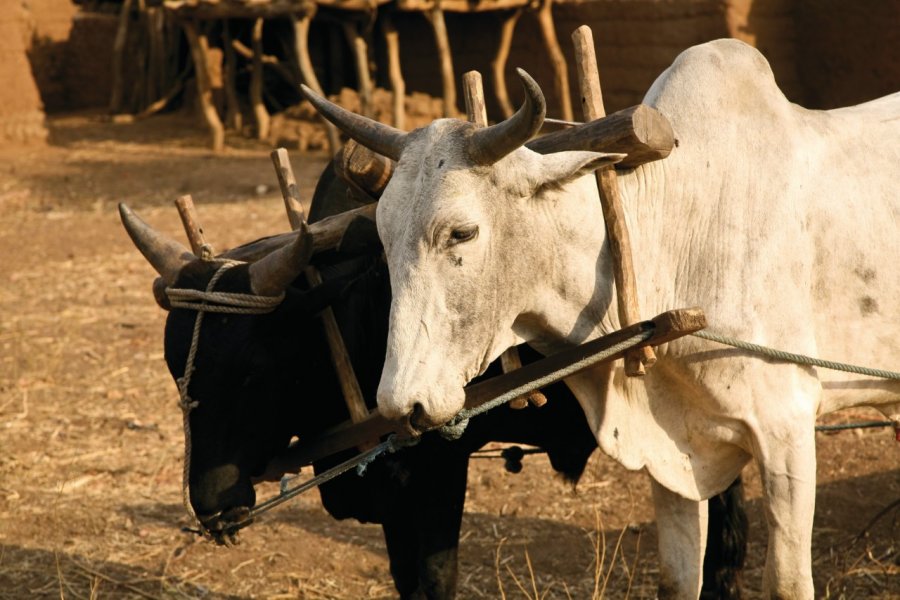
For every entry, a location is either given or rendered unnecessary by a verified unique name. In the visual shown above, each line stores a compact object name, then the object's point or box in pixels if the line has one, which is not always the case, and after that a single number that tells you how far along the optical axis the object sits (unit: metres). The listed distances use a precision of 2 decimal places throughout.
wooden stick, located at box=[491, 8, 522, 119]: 11.56
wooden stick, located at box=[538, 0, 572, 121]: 11.05
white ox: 2.63
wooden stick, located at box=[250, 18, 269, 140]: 12.84
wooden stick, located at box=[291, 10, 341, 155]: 10.99
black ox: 3.29
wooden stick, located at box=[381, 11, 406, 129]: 11.47
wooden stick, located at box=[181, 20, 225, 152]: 12.14
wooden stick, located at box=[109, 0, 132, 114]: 15.35
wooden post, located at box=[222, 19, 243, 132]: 13.23
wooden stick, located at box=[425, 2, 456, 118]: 11.14
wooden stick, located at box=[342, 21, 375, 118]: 11.42
